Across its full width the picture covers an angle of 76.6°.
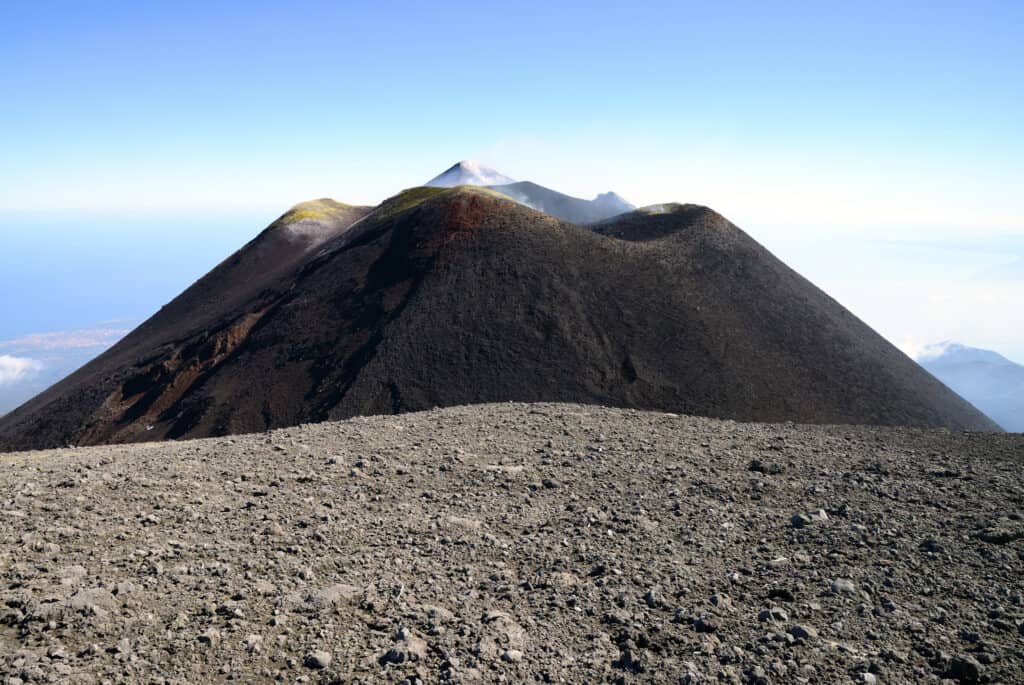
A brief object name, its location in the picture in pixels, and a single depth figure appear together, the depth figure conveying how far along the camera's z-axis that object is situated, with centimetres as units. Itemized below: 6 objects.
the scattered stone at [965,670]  602
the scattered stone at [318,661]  599
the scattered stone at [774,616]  690
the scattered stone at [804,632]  657
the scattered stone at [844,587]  746
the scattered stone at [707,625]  679
